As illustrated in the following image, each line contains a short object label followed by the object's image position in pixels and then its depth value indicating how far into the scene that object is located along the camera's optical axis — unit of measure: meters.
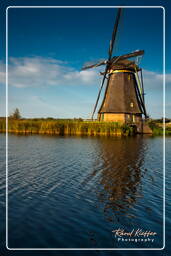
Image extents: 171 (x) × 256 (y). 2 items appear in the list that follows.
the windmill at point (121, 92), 31.25
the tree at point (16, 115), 44.11
